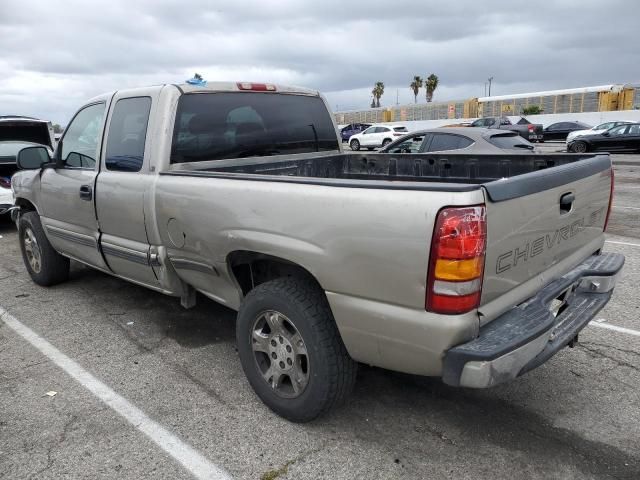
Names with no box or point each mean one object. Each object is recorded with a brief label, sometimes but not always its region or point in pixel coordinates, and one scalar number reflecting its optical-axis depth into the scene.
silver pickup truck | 2.30
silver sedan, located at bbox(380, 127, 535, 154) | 8.80
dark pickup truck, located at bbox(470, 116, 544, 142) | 26.03
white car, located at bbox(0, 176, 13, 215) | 8.38
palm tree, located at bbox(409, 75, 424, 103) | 85.12
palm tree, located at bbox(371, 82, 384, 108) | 94.62
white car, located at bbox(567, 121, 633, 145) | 22.69
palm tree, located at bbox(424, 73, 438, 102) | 80.62
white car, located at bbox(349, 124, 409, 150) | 31.53
